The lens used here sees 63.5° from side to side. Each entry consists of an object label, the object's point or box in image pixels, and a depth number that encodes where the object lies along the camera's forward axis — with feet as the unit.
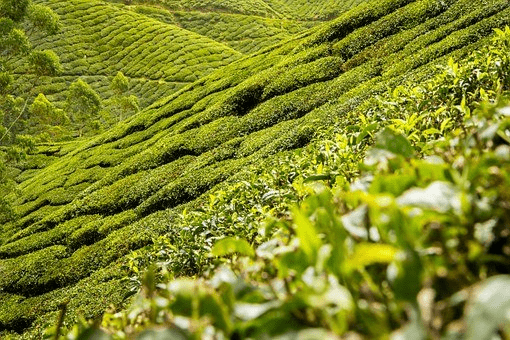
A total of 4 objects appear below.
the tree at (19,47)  67.26
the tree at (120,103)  184.75
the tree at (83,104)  172.24
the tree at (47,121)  164.96
